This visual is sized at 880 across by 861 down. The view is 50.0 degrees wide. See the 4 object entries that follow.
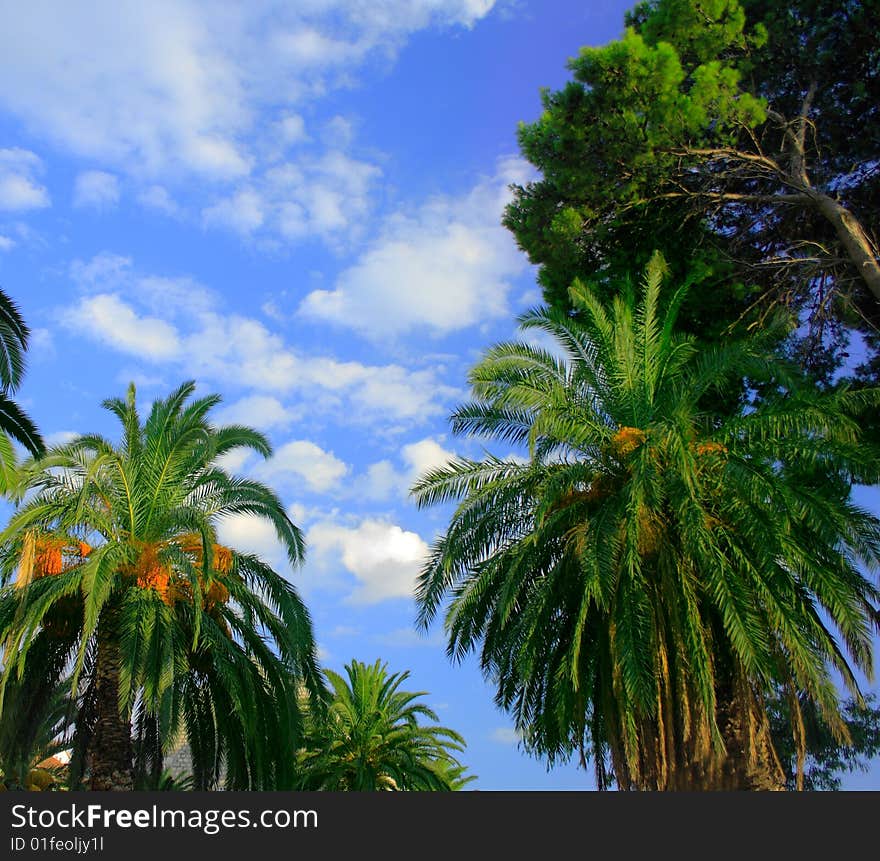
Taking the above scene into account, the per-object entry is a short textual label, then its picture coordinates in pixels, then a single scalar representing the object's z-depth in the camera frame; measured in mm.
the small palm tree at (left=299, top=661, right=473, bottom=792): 28406
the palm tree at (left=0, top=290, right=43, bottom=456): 13750
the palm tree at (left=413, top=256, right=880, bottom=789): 13430
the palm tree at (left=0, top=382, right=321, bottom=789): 15297
